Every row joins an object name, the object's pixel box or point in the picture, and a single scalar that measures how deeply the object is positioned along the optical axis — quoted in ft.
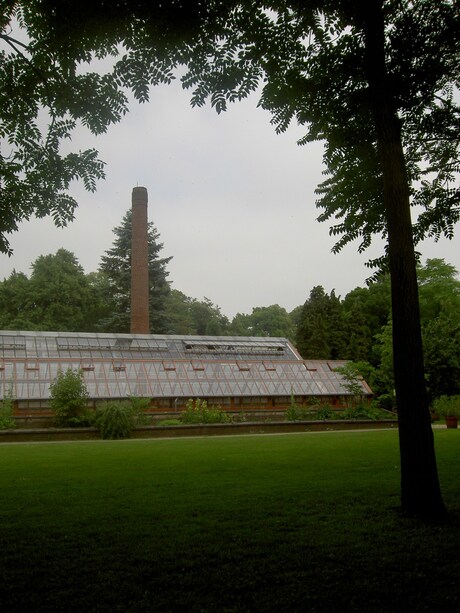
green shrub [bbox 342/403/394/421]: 89.40
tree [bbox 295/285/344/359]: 156.04
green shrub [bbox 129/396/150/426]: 79.47
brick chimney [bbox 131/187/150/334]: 121.90
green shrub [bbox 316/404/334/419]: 88.28
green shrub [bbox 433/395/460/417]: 90.74
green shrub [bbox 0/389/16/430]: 72.90
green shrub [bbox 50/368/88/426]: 76.95
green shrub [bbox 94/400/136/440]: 69.36
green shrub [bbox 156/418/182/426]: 79.71
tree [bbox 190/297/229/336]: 232.12
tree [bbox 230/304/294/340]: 258.37
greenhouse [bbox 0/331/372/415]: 92.73
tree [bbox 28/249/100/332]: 165.27
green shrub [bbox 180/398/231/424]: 81.56
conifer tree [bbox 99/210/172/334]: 157.99
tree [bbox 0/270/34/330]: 162.91
